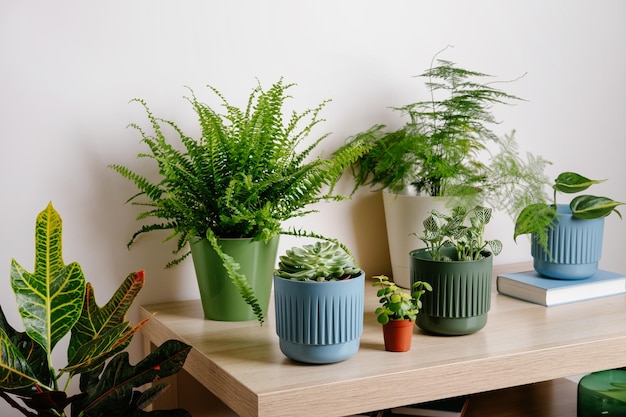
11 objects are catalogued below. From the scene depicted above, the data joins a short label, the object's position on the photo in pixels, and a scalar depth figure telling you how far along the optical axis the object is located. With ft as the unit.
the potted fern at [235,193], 3.94
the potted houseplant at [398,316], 3.54
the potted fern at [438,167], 4.57
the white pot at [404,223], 4.68
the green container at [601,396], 4.38
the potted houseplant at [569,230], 4.55
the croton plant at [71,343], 3.20
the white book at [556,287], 4.50
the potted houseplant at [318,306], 3.36
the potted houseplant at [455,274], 3.80
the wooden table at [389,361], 3.19
